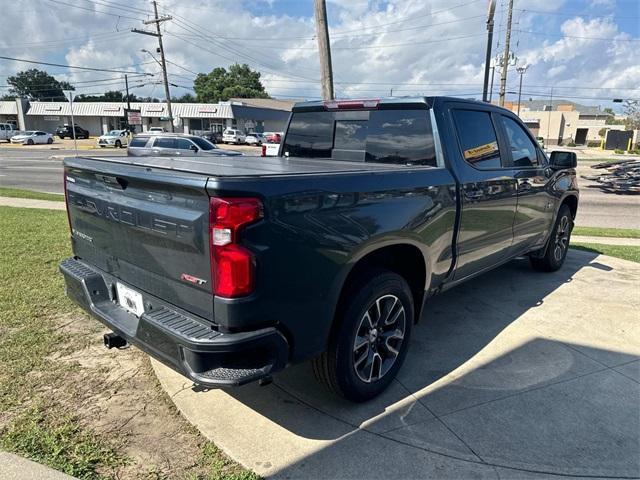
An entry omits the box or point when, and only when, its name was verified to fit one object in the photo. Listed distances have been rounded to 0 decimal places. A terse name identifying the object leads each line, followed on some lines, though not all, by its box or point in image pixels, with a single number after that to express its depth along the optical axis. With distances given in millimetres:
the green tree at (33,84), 117938
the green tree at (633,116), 60750
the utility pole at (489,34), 20125
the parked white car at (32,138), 49031
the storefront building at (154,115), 60250
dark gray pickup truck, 2281
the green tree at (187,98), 105581
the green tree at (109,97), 108438
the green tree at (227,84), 94000
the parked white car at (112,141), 41969
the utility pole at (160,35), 39844
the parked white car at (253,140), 50312
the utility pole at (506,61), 28422
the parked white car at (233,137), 50406
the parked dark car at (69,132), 57969
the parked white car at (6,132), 53438
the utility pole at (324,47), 9773
